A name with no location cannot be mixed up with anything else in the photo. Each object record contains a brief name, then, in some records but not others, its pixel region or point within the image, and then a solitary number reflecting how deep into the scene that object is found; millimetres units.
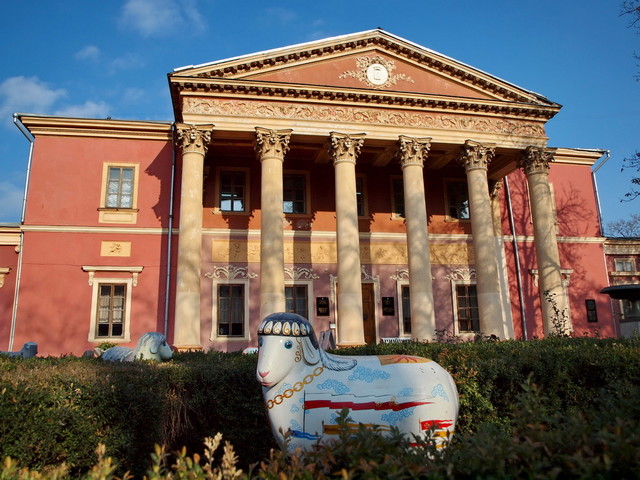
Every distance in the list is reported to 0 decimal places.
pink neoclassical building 17922
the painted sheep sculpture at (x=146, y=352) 8852
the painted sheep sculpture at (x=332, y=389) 4613
